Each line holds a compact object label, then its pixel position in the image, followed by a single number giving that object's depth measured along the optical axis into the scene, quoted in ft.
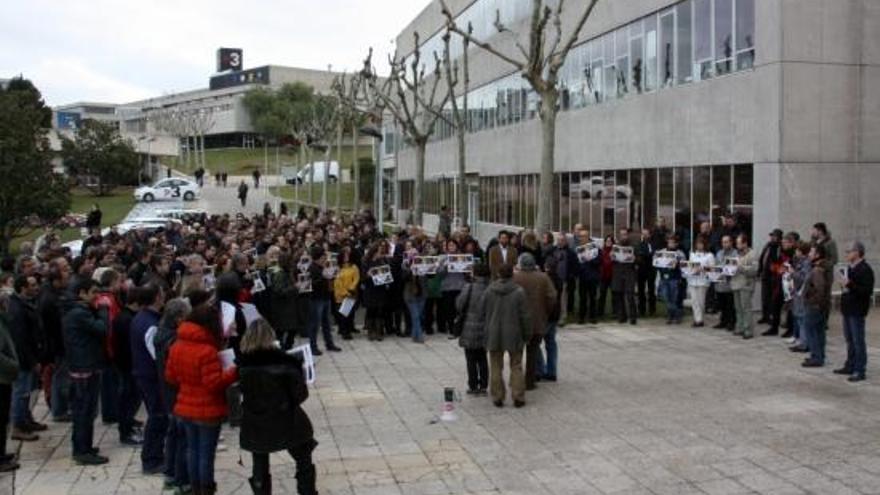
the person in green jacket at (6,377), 28.43
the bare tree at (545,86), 61.36
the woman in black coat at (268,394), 22.80
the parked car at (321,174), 256.52
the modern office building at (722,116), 58.49
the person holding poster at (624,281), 54.90
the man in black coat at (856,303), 38.14
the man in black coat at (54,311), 32.94
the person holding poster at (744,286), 49.85
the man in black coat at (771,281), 50.16
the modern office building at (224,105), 449.89
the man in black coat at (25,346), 31.32
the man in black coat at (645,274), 56.24
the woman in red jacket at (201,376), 23.84
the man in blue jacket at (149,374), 27.35
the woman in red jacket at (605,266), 56.03
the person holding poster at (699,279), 52.70
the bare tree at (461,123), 96.25
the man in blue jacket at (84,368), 29.09
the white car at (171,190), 205.87
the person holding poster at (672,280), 54.60
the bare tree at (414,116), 106.63
